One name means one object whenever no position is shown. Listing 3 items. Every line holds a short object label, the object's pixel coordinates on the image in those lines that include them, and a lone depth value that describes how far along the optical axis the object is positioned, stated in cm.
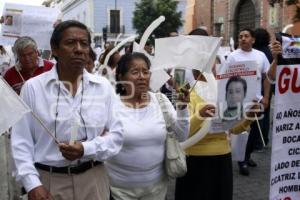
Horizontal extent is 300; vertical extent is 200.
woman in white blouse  254
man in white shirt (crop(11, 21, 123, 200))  210
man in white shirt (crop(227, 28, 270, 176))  491
